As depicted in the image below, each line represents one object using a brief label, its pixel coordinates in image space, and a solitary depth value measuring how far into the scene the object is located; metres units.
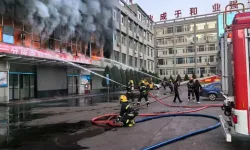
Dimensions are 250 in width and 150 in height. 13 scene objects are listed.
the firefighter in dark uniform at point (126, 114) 6.17
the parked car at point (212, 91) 13.11
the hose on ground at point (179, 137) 4.10
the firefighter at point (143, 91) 10.54
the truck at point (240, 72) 3.38
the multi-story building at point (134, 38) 29.62
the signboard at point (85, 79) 21.50
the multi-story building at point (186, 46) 47.44
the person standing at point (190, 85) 12.22
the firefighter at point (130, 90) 11.59
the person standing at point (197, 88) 11.84
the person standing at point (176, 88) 12.38
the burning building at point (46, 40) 13.65
